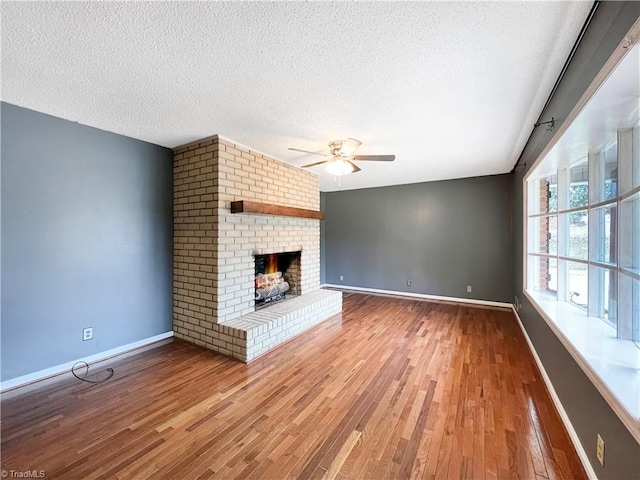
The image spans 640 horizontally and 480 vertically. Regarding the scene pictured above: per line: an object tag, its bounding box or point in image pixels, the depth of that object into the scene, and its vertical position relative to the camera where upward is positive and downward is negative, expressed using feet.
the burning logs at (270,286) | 12.54 -2.53
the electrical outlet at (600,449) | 4.21 -3.54
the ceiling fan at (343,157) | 9.00 +2.85
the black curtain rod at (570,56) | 4.25 +3.78
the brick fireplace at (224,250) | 9.79 -0.55
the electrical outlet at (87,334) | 8.76 -3.35
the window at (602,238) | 4.25 +0.00
